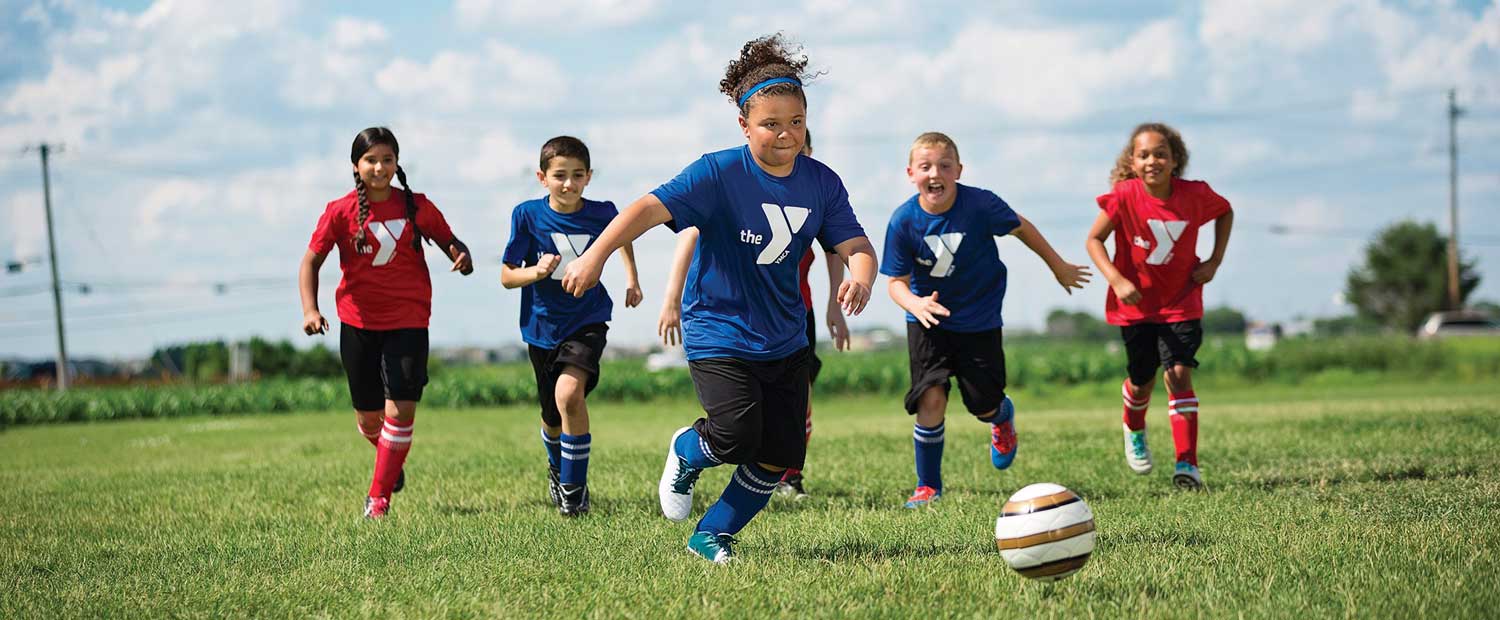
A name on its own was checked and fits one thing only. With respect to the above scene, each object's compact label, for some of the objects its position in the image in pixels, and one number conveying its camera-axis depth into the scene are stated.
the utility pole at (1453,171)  68.56
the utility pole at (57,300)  49.88
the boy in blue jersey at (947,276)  7.93
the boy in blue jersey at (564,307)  7.63
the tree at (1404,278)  89.25
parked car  69.87
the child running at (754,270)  5.42
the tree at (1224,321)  102.25
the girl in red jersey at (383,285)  7.89
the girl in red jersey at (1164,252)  8.59
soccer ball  4.76
